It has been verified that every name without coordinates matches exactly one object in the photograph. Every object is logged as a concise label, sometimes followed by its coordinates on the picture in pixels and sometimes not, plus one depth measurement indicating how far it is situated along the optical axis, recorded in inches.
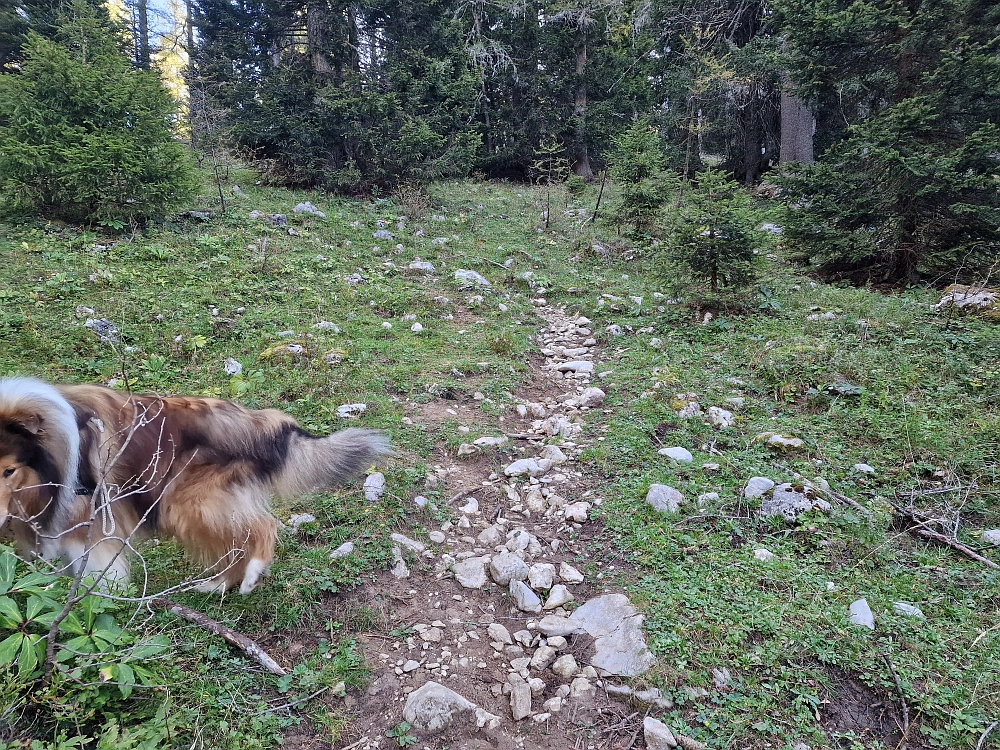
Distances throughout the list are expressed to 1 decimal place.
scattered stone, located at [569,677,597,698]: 98.9
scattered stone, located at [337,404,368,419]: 189.5
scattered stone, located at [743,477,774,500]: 142.2
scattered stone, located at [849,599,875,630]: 104.7
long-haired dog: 97.4
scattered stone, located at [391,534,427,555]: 135.1
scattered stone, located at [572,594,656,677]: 101.6
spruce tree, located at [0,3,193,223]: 299.3
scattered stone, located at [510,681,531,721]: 95.7
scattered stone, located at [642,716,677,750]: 87.0
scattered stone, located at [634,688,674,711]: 93.7
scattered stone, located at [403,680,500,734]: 91.7
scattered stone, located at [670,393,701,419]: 188.7
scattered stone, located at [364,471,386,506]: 149.9
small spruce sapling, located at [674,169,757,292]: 264.4
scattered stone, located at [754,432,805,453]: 162.1
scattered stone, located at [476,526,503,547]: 141.0
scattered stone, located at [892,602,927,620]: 106.8
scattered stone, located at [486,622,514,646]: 112.3
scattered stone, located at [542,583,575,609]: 120.0
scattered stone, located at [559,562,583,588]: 126.8
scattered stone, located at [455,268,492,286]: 343.9
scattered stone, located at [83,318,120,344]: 217.4
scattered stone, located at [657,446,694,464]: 163.9
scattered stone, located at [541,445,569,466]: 173.9
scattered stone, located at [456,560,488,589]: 127.8
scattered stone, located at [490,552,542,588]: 127.7
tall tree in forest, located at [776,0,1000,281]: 243.1
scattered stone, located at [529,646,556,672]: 105.9
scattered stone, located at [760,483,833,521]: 135.6
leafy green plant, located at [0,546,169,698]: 74.0
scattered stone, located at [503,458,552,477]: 168.7
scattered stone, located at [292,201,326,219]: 423.8
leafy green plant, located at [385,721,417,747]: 88.7
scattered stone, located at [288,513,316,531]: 138.4
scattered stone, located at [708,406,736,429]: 180.9
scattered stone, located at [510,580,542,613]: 119.6
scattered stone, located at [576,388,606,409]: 212.1
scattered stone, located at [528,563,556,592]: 125.2
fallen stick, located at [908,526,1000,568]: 119.0
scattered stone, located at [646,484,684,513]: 143.0
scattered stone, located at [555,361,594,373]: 244.4
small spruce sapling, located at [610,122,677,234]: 410.0
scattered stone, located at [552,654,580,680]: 103.3
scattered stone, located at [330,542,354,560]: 127.6
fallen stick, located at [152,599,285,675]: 99.8
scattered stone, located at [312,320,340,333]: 255.6
